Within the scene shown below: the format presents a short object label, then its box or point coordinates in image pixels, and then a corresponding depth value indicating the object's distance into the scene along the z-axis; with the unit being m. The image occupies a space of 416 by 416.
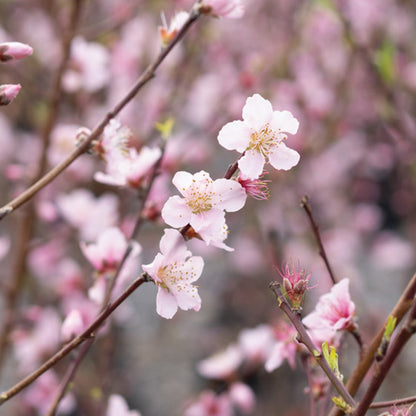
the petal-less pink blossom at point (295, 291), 0.63
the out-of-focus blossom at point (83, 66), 1.02
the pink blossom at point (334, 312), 0.66
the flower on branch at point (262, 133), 0.64
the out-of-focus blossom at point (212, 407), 0.96
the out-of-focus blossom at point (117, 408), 0.72
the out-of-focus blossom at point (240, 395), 0.89
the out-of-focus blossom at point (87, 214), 1.01
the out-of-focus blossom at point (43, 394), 1.04
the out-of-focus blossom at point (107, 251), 0.73
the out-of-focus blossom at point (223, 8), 0.67
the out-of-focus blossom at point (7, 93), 0.64
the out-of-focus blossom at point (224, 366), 0.91
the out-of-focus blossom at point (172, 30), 0.69
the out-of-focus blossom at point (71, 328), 0.69
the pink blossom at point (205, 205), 0.63
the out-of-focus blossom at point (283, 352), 0.69
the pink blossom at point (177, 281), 0.65
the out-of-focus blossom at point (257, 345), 0.94
